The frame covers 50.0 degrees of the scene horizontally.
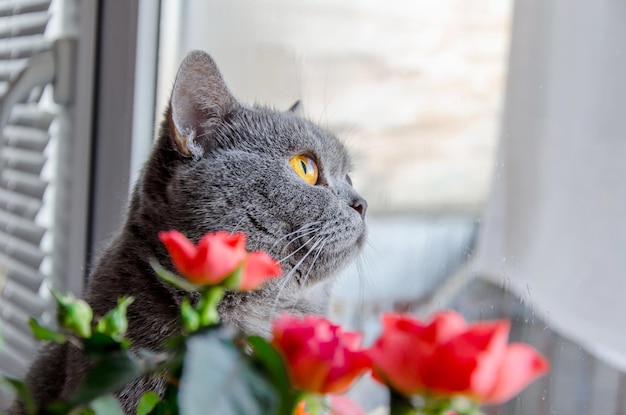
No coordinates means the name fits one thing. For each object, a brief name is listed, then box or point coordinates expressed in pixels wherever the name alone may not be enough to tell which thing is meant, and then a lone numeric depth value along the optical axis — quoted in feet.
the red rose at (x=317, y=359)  0.99
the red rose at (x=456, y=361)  0.87
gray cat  2.43
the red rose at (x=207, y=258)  1.08
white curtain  1.98
